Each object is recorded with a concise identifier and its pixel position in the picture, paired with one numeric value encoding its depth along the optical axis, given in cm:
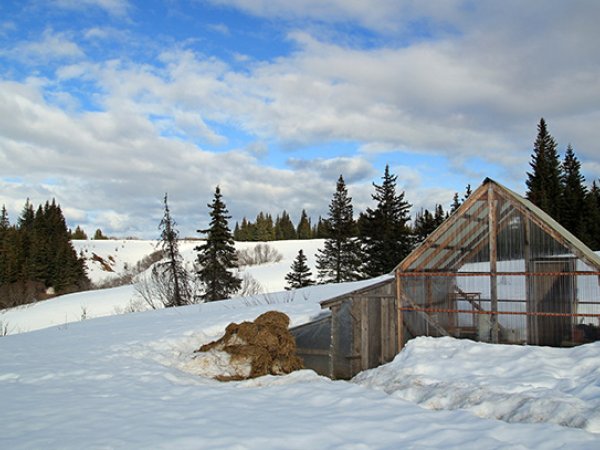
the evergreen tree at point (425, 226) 4850
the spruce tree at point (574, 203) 4394
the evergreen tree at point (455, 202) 5668
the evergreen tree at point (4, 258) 5882
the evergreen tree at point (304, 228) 11589
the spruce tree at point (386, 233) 4344
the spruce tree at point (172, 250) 3412
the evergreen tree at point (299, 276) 4997
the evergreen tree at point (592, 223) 4344
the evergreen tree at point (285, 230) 11762
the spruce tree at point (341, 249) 4534
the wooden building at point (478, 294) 1197
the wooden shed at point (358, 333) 1393
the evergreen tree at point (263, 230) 10850
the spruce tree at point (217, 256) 3559
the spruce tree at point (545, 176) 4716
